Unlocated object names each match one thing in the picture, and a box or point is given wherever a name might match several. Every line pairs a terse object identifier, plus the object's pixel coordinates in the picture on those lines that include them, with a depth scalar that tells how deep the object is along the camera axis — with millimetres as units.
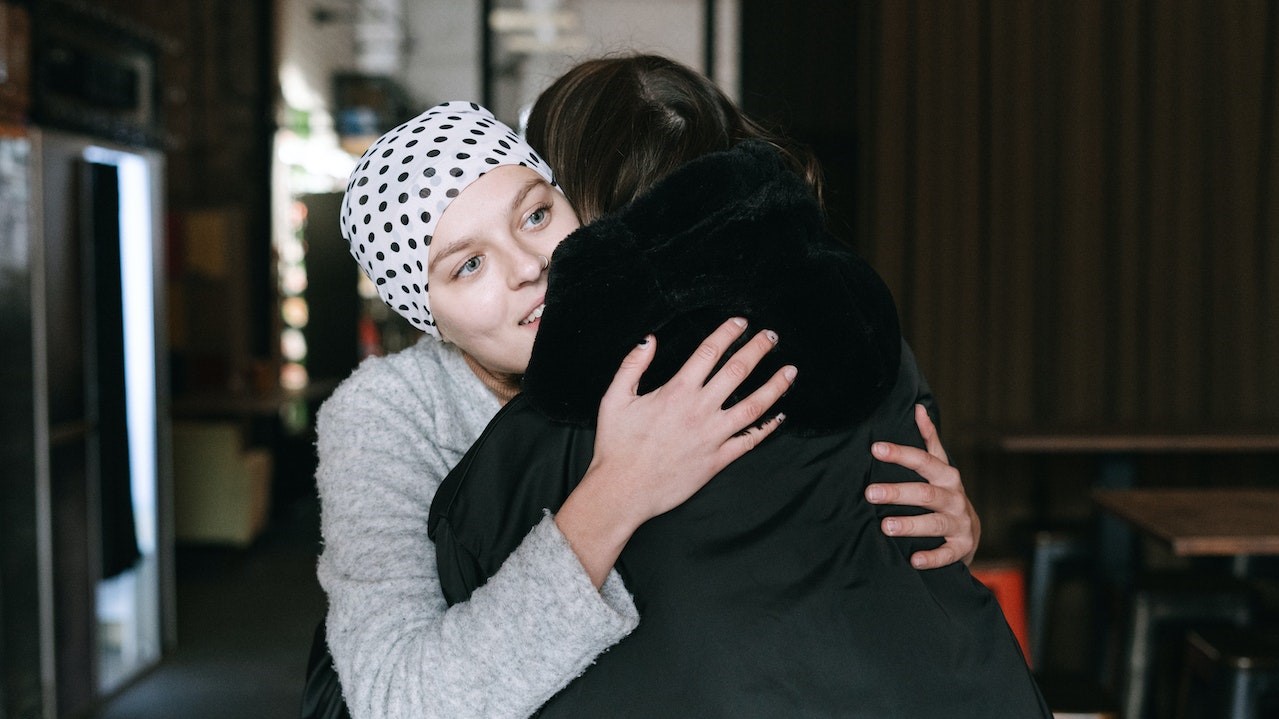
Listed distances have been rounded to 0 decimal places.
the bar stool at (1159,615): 2777
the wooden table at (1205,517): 2330
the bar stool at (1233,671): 2270
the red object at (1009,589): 2252
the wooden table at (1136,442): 3408
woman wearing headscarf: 804
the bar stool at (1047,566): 3387
